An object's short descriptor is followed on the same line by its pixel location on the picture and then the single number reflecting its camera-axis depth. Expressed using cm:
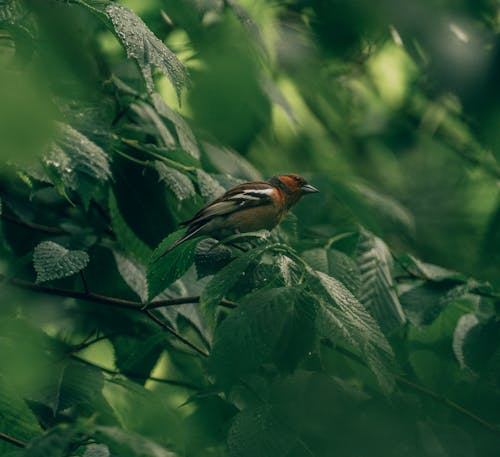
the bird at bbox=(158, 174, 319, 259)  631
